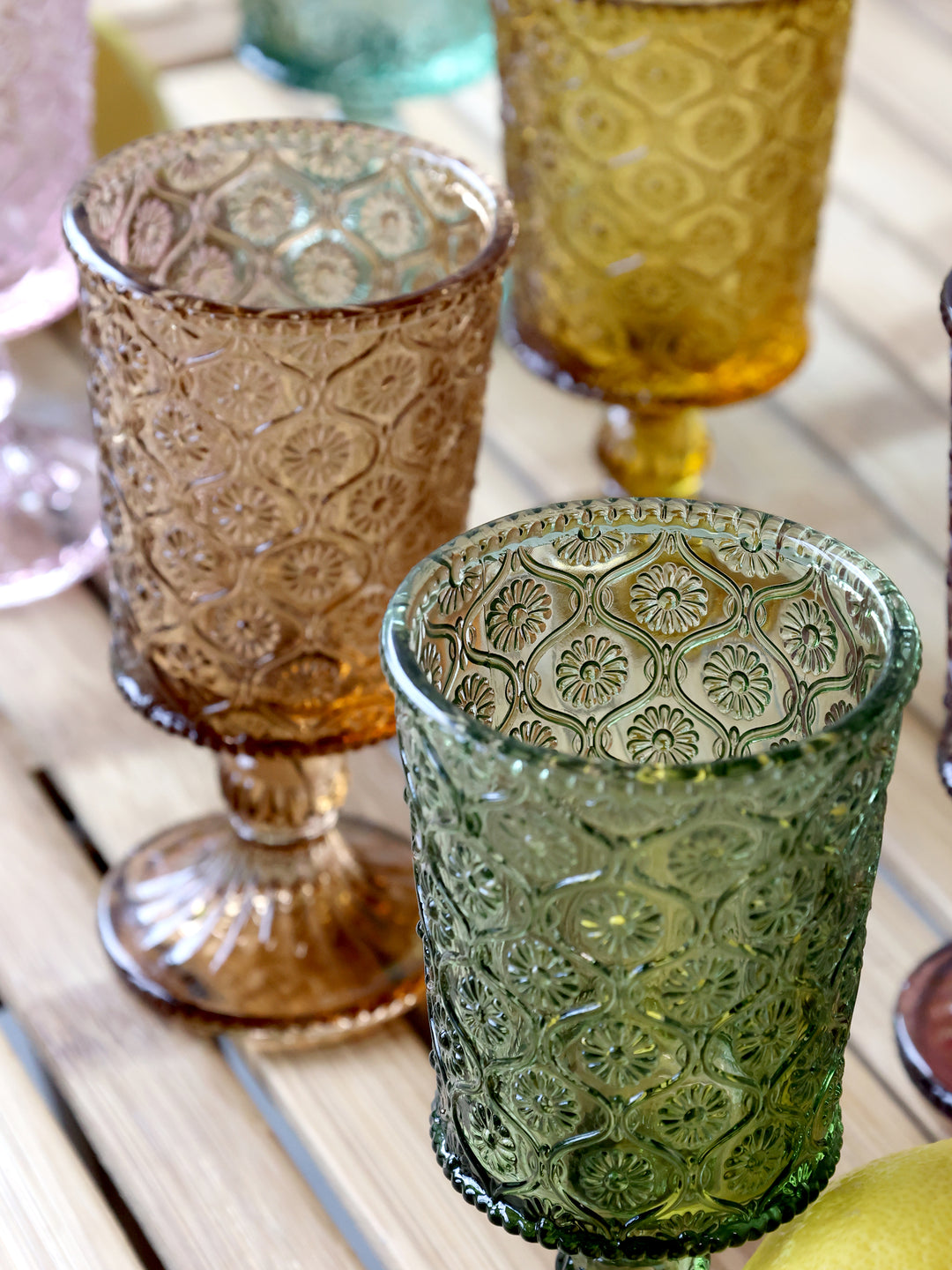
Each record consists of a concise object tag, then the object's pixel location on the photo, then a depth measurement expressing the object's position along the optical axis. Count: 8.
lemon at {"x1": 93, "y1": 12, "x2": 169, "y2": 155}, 1.09
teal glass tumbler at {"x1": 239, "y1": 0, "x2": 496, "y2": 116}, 1.13
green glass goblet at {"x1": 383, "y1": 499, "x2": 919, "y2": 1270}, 0.43
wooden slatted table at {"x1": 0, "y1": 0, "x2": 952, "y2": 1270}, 0.64
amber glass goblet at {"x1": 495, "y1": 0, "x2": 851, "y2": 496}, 0.77
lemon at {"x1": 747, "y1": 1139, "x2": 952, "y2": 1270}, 0.50
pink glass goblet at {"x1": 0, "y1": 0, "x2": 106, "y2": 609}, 0.88
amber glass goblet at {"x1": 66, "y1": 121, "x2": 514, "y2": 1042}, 0.61
